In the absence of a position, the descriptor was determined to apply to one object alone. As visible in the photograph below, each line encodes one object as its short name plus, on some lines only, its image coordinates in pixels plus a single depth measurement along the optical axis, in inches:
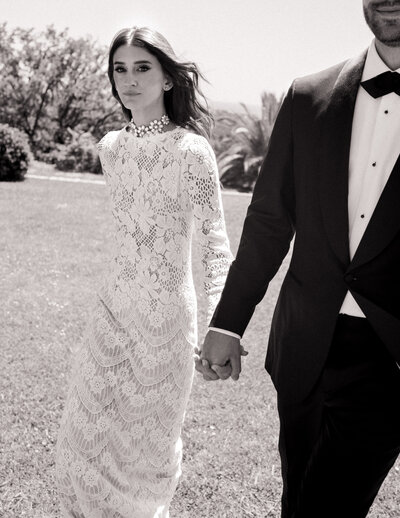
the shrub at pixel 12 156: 787.4
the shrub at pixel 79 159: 1021.2
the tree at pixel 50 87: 1243.8
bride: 128.0
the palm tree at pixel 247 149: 1018.7
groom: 95.7
